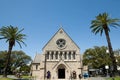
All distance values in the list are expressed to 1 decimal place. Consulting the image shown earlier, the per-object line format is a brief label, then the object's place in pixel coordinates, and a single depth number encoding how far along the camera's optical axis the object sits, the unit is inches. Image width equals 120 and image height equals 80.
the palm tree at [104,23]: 761.0
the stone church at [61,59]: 927.7
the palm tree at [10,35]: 878.7
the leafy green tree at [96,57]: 1248.2
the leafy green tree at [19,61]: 1890.6
